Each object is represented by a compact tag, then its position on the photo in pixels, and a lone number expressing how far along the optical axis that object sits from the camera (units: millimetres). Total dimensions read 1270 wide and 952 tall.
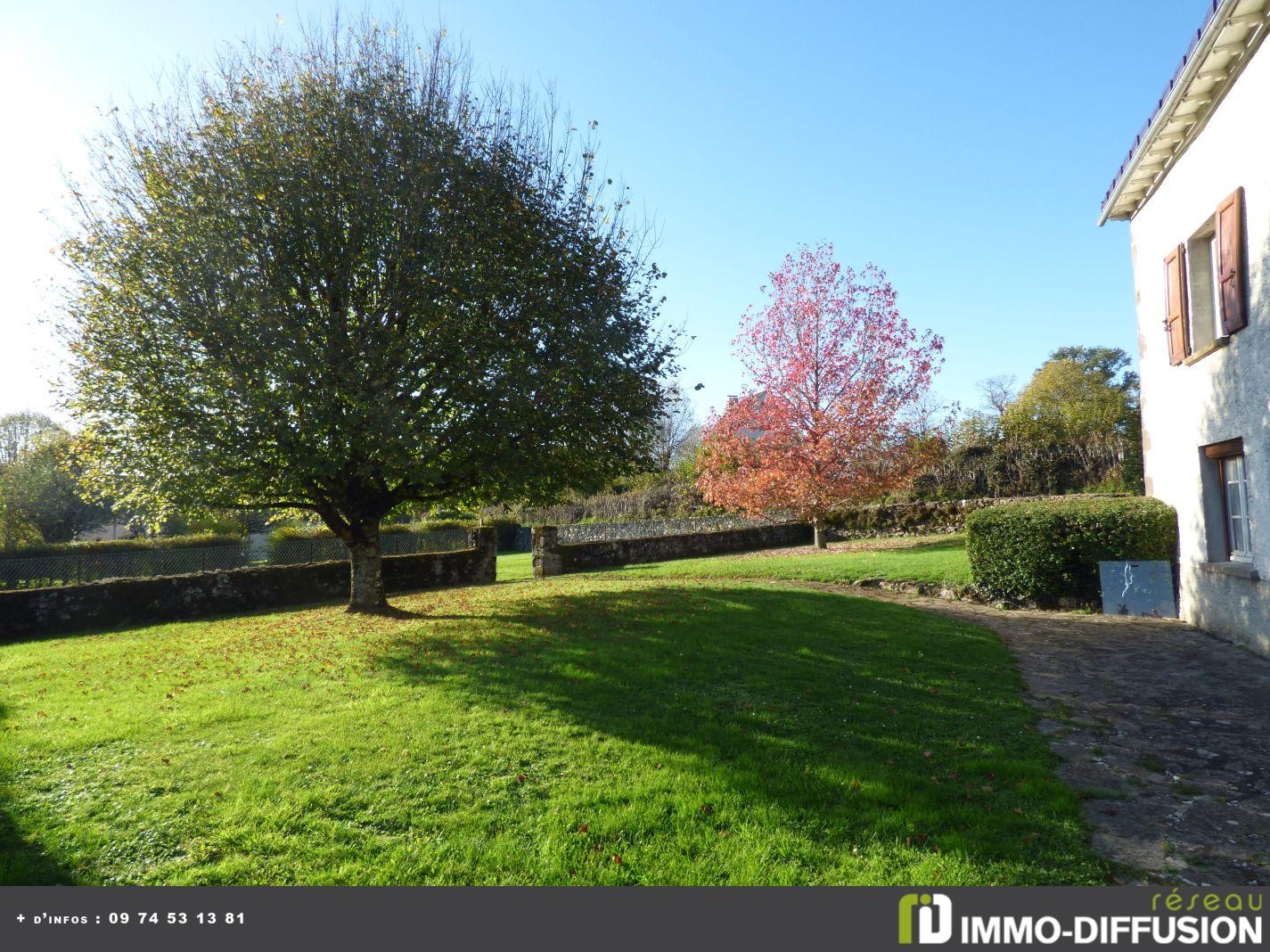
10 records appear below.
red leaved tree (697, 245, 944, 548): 23109
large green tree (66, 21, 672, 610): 10328
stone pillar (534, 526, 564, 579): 20406
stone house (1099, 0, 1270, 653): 7891
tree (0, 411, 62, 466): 46719
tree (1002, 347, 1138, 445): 28922
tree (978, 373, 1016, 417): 58156
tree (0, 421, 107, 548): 29564
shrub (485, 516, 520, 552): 38906
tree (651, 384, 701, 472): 53625
